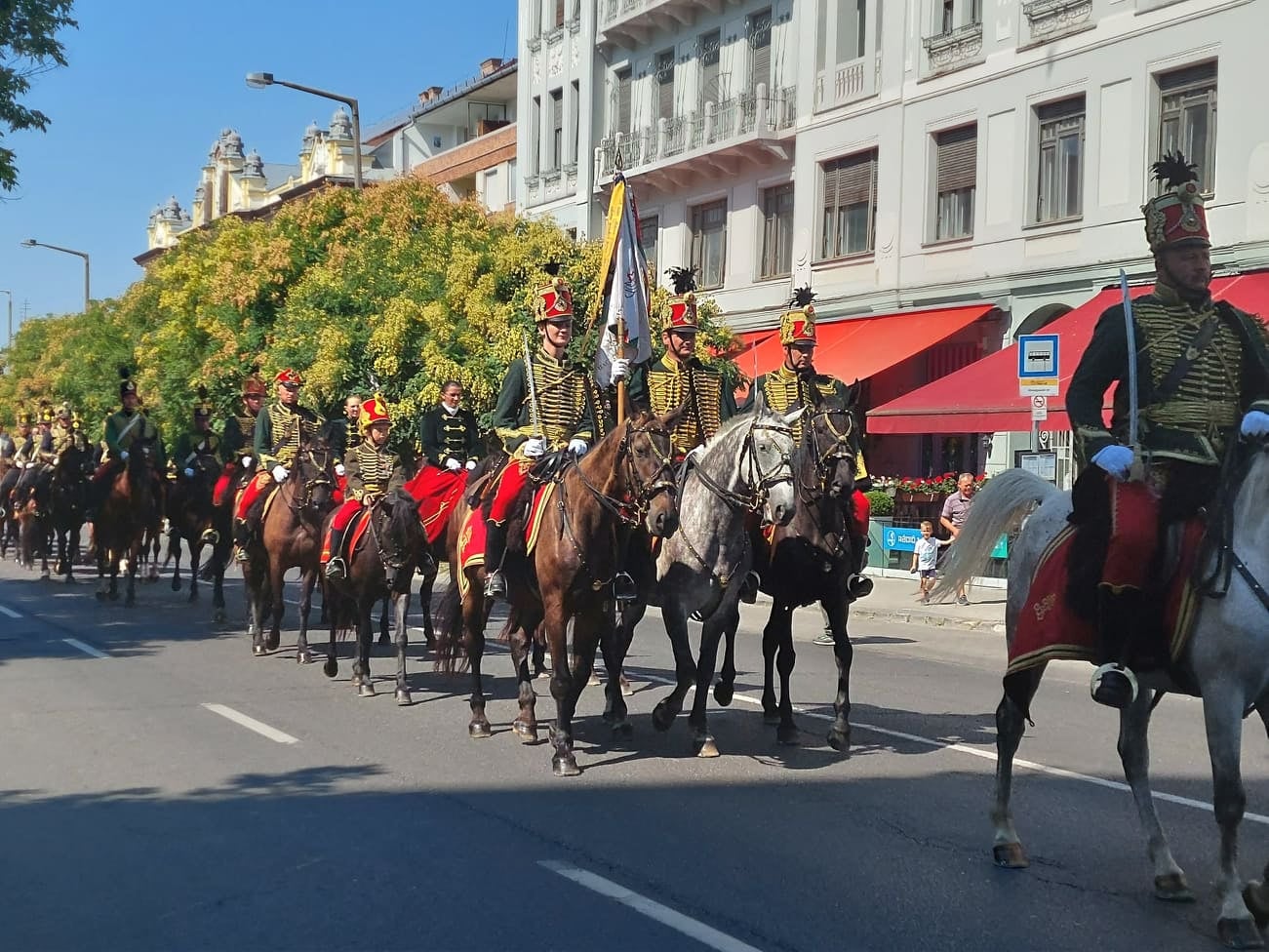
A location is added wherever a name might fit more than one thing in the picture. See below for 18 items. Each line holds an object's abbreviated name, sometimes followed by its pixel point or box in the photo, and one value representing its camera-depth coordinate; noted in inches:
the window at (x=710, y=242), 1363.2
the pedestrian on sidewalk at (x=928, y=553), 890.7
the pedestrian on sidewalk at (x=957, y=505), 858.8
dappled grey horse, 381.1
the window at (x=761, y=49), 1288.1
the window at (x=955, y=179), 1075.3
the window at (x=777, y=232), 1275.8
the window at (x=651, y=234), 1451.8
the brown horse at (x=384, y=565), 502.0
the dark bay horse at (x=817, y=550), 410.0
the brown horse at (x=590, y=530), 360.8
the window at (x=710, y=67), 1354.6
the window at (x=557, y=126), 1622.8
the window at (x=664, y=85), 1428.4
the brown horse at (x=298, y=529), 566.3
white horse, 235.9
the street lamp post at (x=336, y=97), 1096.8
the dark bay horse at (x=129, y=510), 802.8
